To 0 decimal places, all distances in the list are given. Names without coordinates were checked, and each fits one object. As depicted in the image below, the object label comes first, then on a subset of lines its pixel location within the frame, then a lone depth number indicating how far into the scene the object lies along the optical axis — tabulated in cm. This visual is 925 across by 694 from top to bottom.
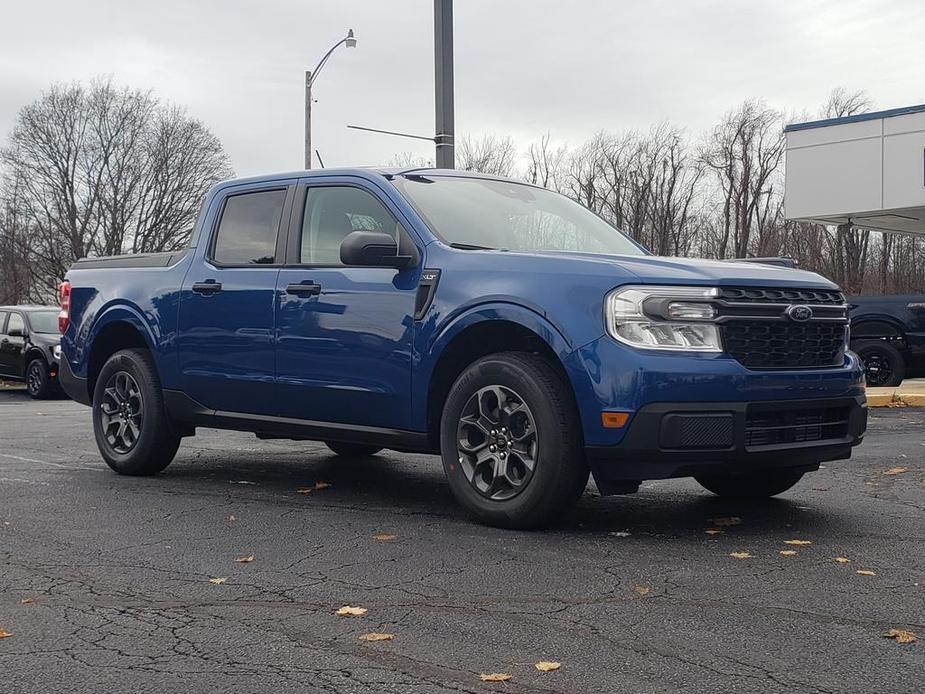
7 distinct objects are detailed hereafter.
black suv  2012
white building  2162
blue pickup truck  532
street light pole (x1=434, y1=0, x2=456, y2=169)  1435
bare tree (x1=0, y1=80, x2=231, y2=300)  5381
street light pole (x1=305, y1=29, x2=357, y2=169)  2914
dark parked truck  1614
